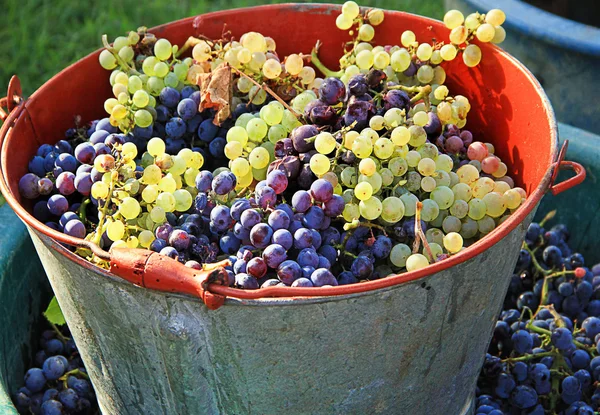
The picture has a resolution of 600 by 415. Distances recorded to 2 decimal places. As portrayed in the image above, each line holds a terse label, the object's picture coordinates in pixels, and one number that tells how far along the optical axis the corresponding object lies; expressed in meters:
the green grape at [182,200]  1.29
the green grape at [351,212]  1.25
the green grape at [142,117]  1.49
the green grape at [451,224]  1.31
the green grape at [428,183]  1.31
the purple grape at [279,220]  1.18
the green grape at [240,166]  1.31
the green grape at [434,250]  1.21
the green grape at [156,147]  1.37
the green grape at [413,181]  1.32
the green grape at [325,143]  1.26
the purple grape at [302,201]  1.21
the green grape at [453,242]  1.18
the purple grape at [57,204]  1.38
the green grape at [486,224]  1.34
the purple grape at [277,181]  1.24
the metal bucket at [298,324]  1.08
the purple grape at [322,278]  1.12
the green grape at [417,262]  1.13
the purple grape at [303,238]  1.18
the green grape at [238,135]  1.38
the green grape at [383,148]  1.27
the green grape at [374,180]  1.25
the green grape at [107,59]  1.61
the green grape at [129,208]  1.23
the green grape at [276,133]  1.39
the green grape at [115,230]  1.19
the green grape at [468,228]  1.33
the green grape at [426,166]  1.31
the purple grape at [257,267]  1.14
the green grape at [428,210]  1.29
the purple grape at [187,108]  1.50
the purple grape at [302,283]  1.10
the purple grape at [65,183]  1.39
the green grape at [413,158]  1.32
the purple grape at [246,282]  1.12
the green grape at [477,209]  1.32
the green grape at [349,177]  1.28
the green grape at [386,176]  1.30
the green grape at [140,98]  1.48
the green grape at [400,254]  1.22
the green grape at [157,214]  1.25
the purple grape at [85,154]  1.43
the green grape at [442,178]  1.34
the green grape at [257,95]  1.50
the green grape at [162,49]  1.58
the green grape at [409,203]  1.27
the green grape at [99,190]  1.25
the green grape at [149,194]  1.25
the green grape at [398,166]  1.30
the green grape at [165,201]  1.26
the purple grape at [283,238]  1.17
